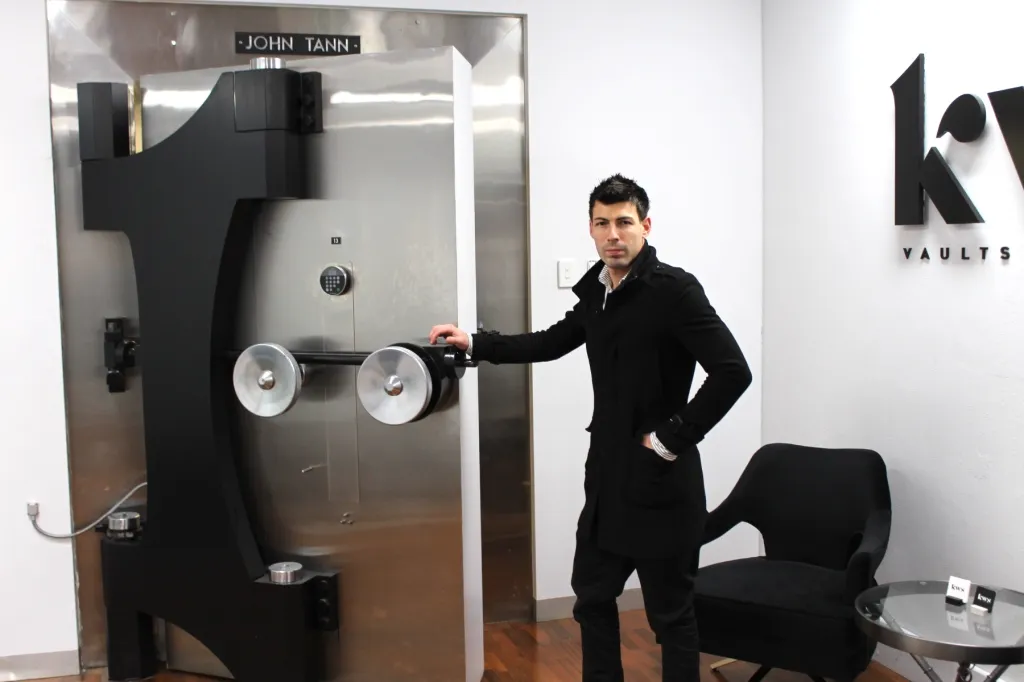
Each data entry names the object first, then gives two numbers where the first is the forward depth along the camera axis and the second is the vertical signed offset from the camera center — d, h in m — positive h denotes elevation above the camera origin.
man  2.56 -0.38
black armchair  2.84 -0.94
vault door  3.07 -0.18
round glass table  2.32 -0.86
